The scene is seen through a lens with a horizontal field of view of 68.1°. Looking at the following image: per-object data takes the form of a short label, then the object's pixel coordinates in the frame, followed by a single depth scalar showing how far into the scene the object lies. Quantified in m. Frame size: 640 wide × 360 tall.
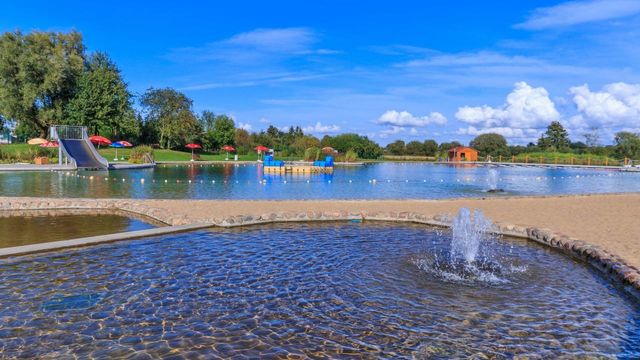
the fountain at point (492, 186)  22.91
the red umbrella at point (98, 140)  42.71
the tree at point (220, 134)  65.06
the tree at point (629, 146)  70.06
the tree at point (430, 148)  89.69
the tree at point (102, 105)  49.59
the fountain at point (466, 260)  7.52
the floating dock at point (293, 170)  36.43
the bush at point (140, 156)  40.57
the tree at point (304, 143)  70.91
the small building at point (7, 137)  69.95
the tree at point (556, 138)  85.25
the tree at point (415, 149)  89.50
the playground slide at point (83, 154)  33.19
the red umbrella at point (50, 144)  40.41
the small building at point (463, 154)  76.56
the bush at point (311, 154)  54.88
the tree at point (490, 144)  84.44
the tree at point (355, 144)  77.31
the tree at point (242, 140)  67.56
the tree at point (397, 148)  90.56
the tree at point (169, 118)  60.19
